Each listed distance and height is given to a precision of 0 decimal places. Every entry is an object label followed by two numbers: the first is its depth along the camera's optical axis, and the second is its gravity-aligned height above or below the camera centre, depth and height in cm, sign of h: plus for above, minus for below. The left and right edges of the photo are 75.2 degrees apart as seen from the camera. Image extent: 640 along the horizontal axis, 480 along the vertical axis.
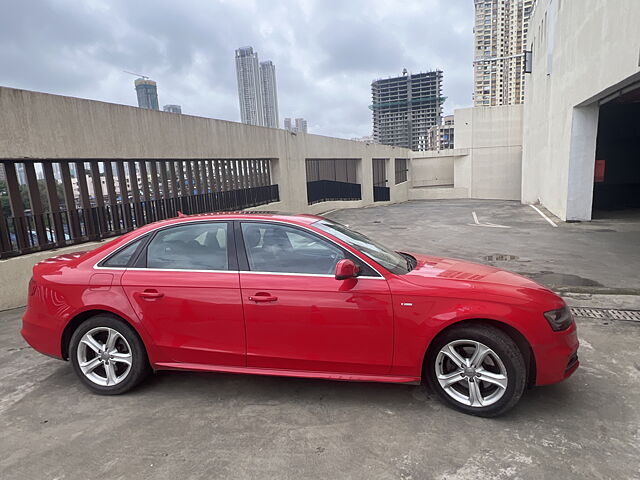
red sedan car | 305 -107
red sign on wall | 1470 -53
